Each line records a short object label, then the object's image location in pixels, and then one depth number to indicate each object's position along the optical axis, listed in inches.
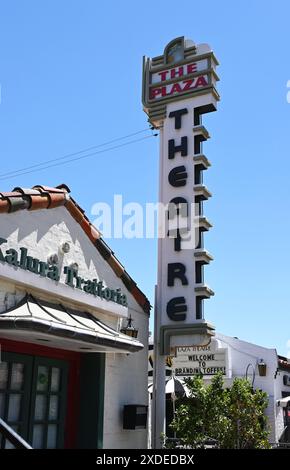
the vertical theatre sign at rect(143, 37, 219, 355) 438.6
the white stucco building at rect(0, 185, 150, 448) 298.8
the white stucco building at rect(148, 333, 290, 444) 789.2
